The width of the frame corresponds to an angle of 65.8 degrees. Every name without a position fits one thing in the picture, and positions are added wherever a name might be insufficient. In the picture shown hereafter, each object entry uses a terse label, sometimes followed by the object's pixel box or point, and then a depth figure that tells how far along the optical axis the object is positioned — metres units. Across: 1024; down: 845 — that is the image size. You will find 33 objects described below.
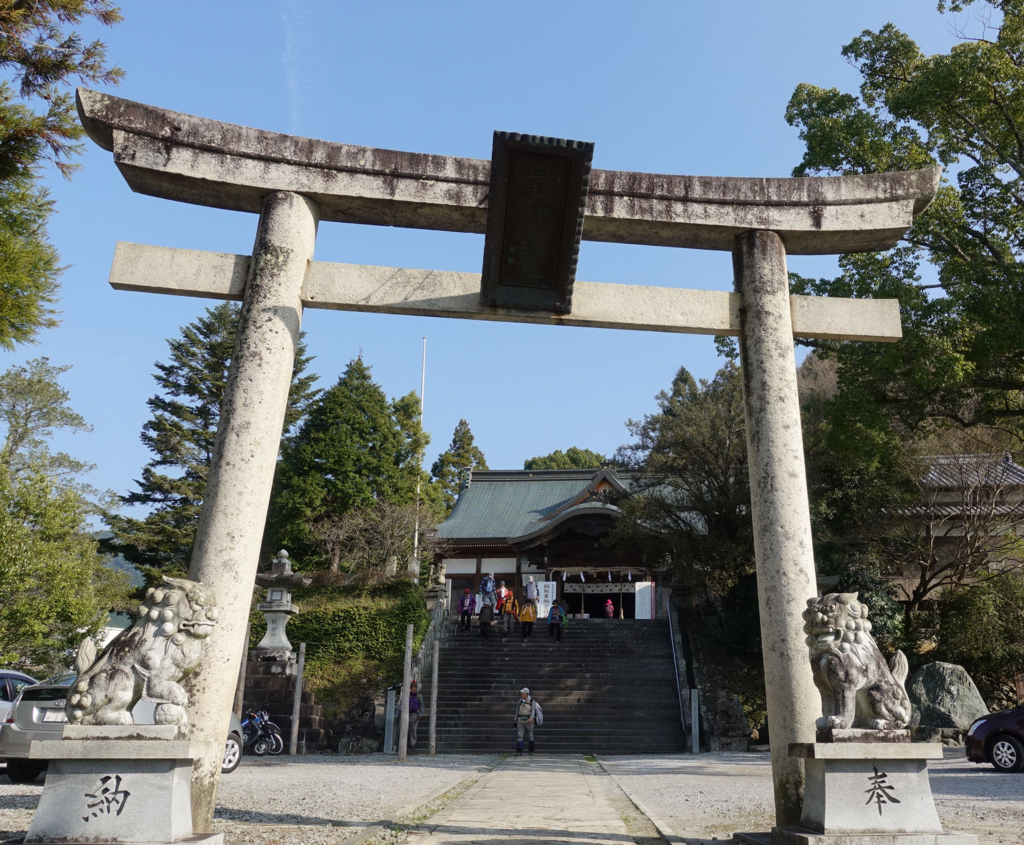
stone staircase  17.12
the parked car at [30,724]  8.69
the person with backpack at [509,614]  22.02
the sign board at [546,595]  26.41
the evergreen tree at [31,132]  8.76
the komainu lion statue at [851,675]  4.59
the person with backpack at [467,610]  22.14
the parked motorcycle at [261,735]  15.61
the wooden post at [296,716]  16.59
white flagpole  26.12
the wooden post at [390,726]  17.02
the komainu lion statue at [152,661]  4.28
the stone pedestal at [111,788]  4.06
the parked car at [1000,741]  10.57
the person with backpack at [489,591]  22.16
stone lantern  17.75
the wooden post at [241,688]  15.06
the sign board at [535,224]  5.77
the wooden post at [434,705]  15.58
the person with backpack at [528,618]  21.19
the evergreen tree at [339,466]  27.95
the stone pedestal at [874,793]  4.41
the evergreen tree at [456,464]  45.41
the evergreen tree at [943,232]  11.46
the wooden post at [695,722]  16.38
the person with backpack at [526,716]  15.45
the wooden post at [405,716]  14.23
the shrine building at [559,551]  26.83
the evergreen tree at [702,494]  19.97
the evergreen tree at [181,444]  26.81
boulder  15.44
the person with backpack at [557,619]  21.48
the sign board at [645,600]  26.28
